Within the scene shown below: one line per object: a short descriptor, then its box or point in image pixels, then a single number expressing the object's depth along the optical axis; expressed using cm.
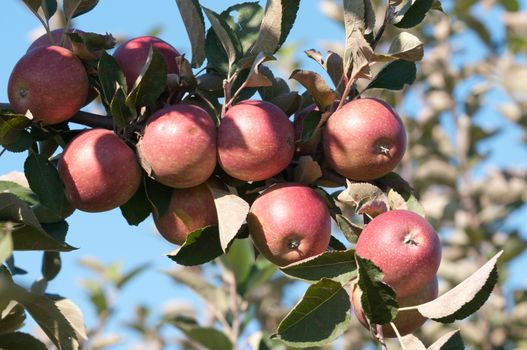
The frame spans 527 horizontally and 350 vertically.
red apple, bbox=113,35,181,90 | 193
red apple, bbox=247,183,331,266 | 186
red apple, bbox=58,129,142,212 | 186
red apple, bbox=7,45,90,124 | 187
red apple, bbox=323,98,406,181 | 188
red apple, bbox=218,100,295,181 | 187
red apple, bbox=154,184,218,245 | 190
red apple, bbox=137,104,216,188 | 186
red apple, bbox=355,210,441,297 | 183
